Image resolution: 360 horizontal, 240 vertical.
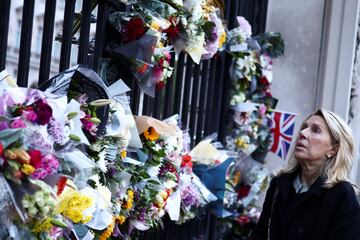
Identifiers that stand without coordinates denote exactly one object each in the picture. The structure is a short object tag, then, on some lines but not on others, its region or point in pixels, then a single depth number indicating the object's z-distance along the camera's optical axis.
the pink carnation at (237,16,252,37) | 5.21
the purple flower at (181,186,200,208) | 3.83
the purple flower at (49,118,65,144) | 2.14
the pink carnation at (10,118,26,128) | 1.97
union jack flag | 6.14
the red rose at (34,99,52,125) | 2.03
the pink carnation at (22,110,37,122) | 2.01
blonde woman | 3.31
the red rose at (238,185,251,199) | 6.07
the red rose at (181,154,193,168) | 3.84
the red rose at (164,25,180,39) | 3.62
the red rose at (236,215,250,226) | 5.94
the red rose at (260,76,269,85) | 6.04
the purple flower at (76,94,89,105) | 2.58
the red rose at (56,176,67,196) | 2.12
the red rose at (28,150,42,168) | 1.96
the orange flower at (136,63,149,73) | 3.20
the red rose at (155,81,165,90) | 3.37
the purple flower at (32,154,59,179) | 1.97
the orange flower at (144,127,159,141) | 3.28
